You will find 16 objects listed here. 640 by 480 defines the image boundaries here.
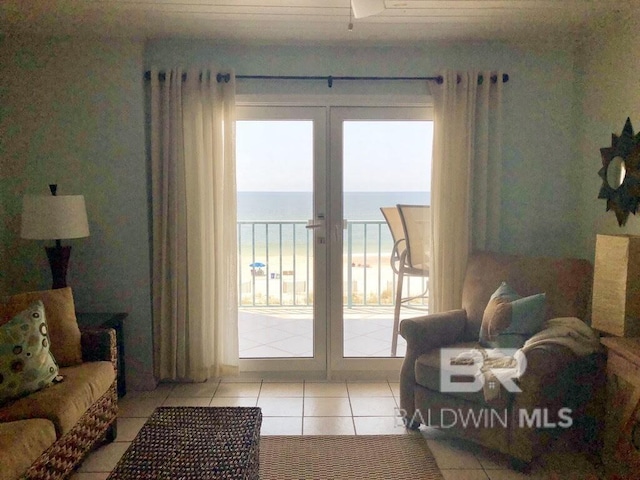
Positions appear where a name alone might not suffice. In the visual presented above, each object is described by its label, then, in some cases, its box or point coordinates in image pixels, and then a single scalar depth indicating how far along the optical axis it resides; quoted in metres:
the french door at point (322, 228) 3.37
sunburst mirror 2.58
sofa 1.80
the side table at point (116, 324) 2.90
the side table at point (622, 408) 1.99
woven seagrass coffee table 1.64
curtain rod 3.19
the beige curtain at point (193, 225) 3.19
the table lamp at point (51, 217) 2.75
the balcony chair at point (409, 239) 3.41
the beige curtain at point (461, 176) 3.20
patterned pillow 2.04
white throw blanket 2.29
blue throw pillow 2.56
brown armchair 2.27
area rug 2.30
